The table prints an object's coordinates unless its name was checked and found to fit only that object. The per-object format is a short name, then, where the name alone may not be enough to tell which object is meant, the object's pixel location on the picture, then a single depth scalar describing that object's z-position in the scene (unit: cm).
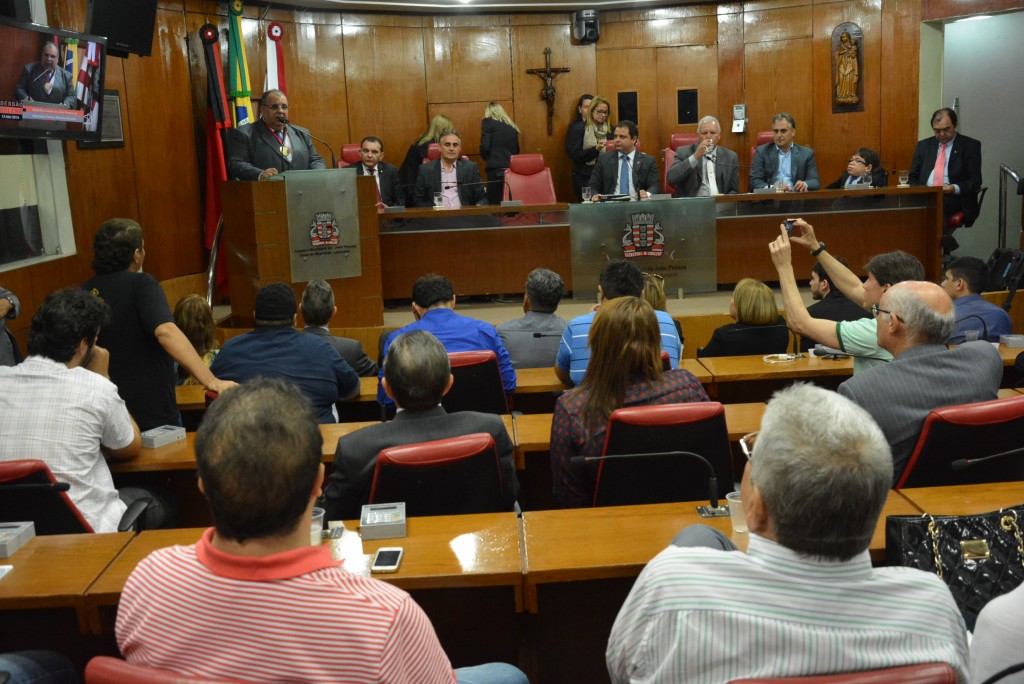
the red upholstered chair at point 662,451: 263
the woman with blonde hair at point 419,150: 971
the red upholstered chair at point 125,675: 130
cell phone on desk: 205
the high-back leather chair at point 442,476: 245
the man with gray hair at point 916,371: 263
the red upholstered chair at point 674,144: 952
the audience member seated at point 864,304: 342
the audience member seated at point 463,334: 405
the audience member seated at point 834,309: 440
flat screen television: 505
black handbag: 187
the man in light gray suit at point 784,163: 850
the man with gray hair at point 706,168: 801
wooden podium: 655
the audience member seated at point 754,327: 438
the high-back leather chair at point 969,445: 249
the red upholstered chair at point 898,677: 127
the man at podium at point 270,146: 667
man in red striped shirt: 133
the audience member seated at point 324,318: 432
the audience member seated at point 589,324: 375
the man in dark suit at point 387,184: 880
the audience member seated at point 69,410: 274
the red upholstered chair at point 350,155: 945
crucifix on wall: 1069
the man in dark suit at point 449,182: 860
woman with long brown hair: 279
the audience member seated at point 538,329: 447
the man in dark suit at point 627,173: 855
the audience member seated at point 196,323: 463
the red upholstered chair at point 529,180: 925
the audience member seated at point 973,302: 438
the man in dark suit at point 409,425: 261
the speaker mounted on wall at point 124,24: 621
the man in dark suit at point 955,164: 869
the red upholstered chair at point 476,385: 375
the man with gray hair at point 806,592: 138
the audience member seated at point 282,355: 373
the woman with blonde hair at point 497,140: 1009
